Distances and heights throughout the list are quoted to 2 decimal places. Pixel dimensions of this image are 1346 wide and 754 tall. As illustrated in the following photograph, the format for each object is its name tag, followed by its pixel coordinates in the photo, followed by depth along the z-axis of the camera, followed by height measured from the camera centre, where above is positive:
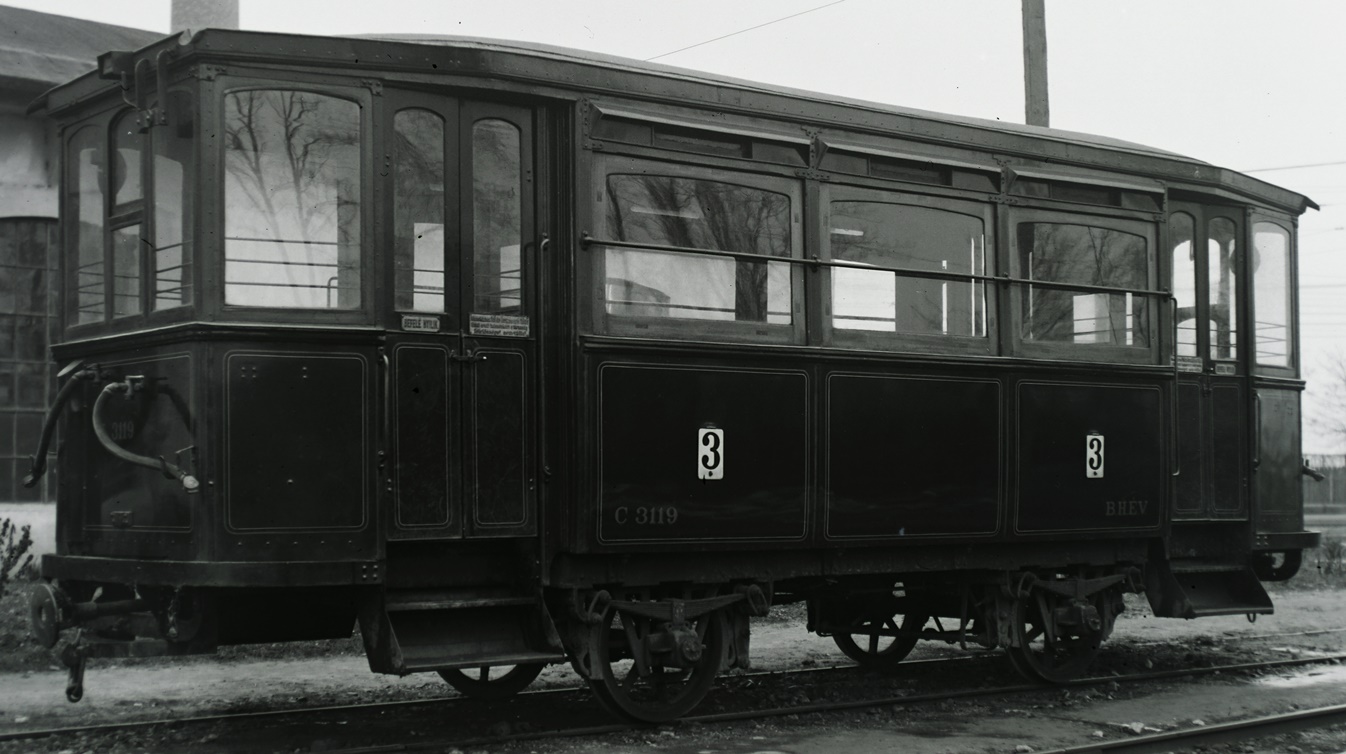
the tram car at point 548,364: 6.91 +0.31
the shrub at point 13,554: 11.89 -1.09
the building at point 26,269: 13.89 +1.50
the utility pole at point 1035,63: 16.16 +3.98
